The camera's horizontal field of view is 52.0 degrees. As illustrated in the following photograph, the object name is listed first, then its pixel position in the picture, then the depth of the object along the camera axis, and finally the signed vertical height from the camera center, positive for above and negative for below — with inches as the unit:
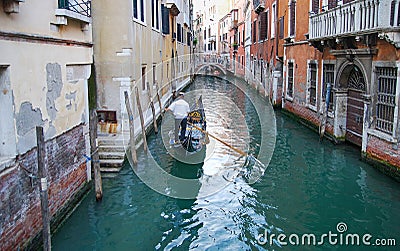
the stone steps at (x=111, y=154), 255.4 -50.5
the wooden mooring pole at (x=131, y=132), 264.2 -36.4
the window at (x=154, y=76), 445.1 -1.2
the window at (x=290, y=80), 487.4 -8.0
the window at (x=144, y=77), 375.8 -2.2
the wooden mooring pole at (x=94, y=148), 200.3 -35.1
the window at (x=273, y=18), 583.5 +79.0
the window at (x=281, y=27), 518.0 +60.0
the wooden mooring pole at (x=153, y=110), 371.1 -31.5
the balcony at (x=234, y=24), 1200.0 +146.7
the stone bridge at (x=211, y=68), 1294.3 +19.3
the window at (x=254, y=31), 807.0 +84.7
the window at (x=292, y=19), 468.0 +62.3
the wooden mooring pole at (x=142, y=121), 295.2 -33.2
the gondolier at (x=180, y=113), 293.3 -27.5
